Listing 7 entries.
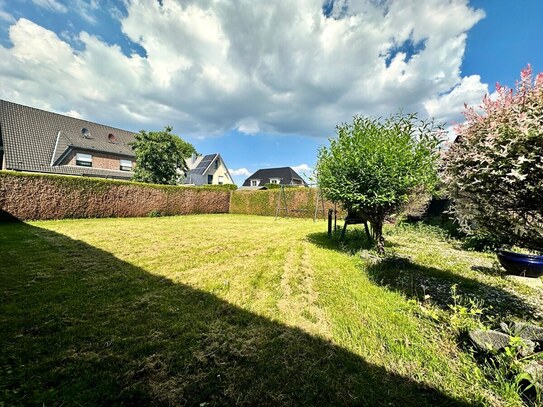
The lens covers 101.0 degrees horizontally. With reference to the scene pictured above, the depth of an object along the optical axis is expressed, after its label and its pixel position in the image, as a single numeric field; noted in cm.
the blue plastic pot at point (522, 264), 411
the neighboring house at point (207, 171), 3588
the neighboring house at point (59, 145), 1785
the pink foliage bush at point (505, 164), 196
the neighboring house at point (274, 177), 3944
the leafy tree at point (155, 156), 2066
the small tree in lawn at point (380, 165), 508
